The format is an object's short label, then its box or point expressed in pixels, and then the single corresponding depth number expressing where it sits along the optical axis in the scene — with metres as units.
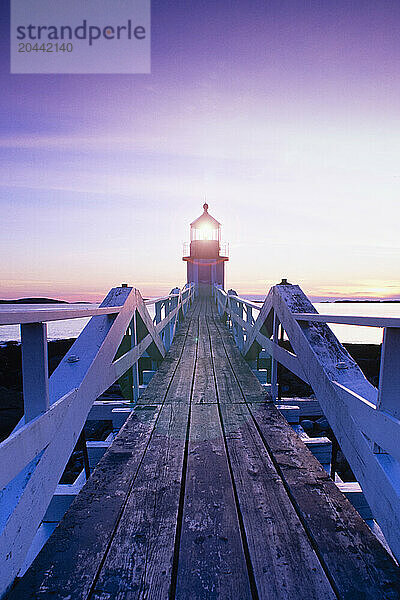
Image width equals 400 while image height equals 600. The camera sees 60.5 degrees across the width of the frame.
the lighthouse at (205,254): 26.34
